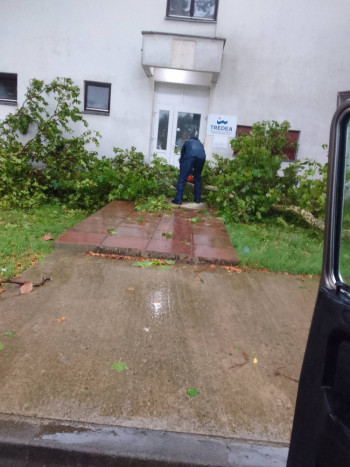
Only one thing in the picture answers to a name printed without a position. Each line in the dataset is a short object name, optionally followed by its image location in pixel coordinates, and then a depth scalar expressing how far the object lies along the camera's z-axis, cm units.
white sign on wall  1034
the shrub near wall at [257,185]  685
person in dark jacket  769
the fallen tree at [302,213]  651
